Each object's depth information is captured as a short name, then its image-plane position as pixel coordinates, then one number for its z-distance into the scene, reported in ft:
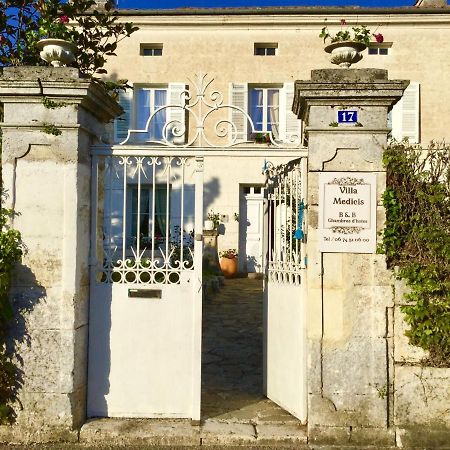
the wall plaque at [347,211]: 12.48
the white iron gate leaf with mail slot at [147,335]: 13.07
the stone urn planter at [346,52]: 13.07
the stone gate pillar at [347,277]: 12.14
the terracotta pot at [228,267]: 41.57
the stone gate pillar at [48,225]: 12.41
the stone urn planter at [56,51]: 12.96
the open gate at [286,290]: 13.11
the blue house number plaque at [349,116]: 12.53
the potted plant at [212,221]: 40.81
